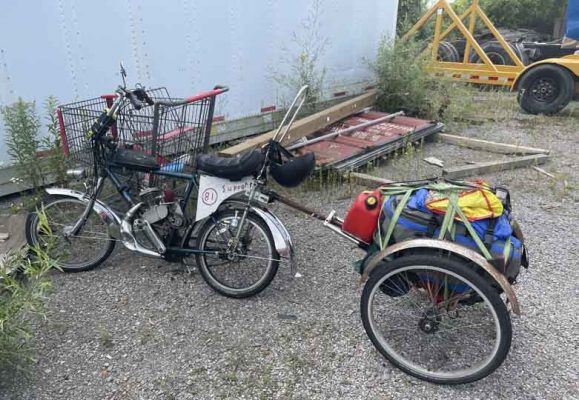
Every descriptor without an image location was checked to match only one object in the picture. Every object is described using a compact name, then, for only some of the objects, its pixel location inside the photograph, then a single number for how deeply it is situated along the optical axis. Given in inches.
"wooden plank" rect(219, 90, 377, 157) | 187.6
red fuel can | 98.1
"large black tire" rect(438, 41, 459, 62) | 446.0
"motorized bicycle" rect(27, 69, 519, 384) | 91.4
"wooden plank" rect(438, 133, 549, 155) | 233.0
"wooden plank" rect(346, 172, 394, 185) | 189.4
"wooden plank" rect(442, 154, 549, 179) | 201.0
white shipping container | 152.4
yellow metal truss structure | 378.0
